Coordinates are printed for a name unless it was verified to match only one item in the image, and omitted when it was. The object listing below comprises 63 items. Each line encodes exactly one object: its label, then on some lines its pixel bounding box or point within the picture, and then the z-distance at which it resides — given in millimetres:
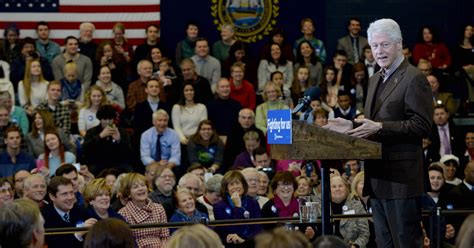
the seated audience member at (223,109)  14039
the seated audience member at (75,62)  14398
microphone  6449
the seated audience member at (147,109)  13664
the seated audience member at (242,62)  15219
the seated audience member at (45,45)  14898
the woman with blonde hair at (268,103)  13953
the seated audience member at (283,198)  10578
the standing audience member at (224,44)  15578
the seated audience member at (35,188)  9945
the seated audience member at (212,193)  10625
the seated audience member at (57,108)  13180
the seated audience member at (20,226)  4938
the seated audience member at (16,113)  12875
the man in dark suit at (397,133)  6469
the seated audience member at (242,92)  14602
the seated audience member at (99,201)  9492
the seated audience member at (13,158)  11883
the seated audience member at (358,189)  10766
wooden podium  6316
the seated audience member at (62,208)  9289
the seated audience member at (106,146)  12773
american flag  15516
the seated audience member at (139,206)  9477
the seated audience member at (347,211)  10047
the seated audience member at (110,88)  13977
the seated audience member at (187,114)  13719
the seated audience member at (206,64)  14992
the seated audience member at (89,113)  13352
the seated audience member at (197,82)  14352
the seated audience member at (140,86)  14250
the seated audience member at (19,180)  10547
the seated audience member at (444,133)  14180
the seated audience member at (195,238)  4480
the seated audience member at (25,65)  14195
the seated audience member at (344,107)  14297
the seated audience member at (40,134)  12586
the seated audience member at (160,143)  13164
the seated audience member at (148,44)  15070
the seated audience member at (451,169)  12523
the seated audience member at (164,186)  10852
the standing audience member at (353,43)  15961
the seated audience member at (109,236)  4906
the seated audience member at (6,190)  9734
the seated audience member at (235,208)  9812
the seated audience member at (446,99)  15017
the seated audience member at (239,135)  13422
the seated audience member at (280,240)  4395
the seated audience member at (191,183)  10992
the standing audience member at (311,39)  15844
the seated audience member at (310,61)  15219
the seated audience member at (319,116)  13143
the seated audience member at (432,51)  15938
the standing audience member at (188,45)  15531
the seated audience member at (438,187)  11508
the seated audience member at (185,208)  9938
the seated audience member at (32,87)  13680
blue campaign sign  6328
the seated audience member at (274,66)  15070
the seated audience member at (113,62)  14578
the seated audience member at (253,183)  10922
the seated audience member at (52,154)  12234
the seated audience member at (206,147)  13172
